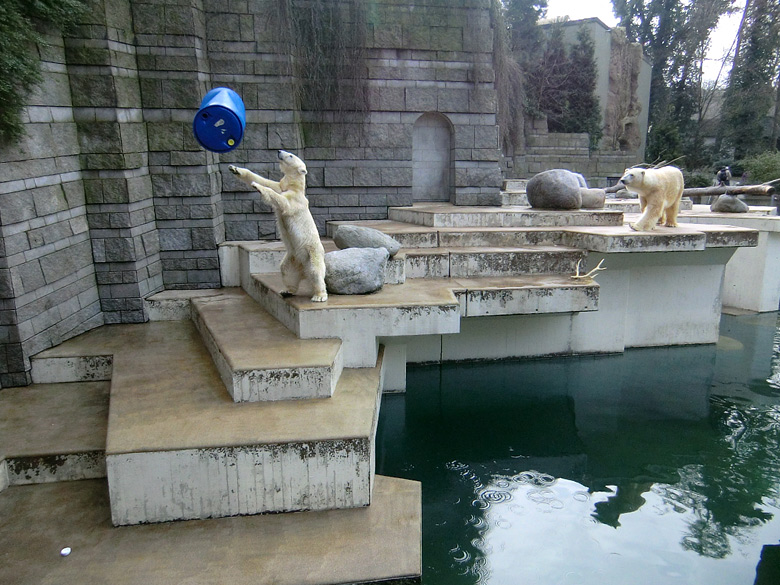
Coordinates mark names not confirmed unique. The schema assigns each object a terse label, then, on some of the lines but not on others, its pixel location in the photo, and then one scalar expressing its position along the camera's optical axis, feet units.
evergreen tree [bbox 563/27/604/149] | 62.18
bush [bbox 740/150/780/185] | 49.42
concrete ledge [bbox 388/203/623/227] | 22.90
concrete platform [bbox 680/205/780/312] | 27.45
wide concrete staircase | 10.11
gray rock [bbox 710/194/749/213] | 31.32
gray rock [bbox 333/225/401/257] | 17.31
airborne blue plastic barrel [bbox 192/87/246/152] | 12.48
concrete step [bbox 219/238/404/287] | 17.22
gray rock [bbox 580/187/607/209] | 25.36
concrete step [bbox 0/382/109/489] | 11.23
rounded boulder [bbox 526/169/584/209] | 23.98
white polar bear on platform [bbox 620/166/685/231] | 19.98
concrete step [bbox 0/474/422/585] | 8.95
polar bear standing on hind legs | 13.06
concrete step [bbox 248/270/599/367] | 13.82
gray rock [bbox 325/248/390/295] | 14.90
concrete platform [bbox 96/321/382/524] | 9.95
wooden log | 27.53
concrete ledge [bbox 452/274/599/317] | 16.87
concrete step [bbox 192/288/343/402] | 11.77
